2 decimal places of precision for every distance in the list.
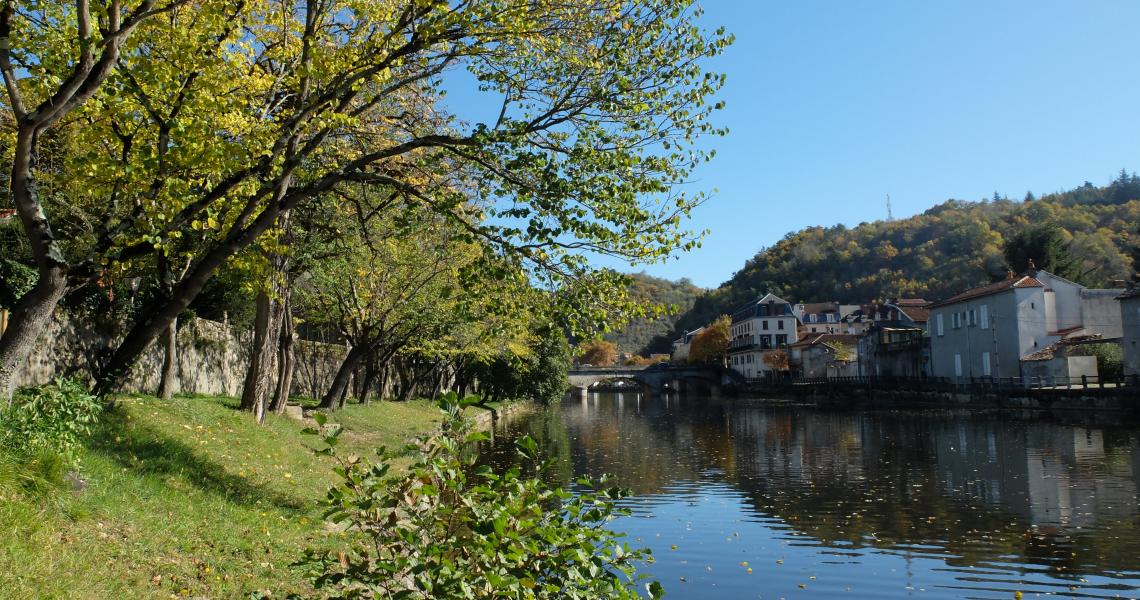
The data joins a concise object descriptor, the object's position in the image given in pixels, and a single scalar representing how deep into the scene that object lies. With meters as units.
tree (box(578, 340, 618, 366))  164.62
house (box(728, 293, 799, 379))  115.31
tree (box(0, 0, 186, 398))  7.91
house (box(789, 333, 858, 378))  88.69
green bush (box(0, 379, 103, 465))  7.26
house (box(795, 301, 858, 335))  121.38
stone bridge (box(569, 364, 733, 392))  106.14
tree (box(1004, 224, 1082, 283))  72.69
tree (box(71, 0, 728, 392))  9.82
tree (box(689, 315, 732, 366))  128.25
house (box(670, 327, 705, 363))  150.77
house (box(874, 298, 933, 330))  92.38
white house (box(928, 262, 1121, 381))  49.91
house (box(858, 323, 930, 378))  66.19
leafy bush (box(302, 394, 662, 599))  5.00
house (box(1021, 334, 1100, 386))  45.41
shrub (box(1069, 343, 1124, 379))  46.09
